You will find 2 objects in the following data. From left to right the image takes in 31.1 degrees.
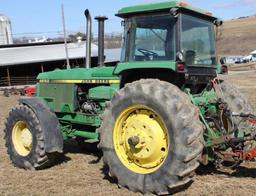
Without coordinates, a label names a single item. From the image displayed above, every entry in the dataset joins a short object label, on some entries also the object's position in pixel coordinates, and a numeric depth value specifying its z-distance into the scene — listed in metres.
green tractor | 5.54
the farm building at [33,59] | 33.97
